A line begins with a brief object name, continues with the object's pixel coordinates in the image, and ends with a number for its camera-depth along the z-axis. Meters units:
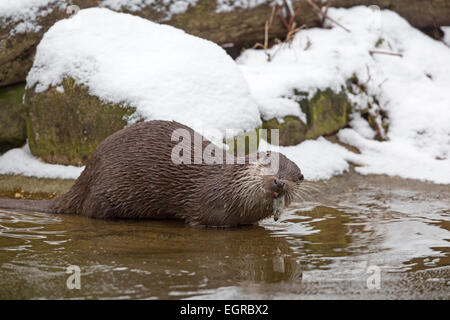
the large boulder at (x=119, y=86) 4.57
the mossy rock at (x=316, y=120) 5.07
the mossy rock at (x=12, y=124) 5.18
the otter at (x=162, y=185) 3.60
